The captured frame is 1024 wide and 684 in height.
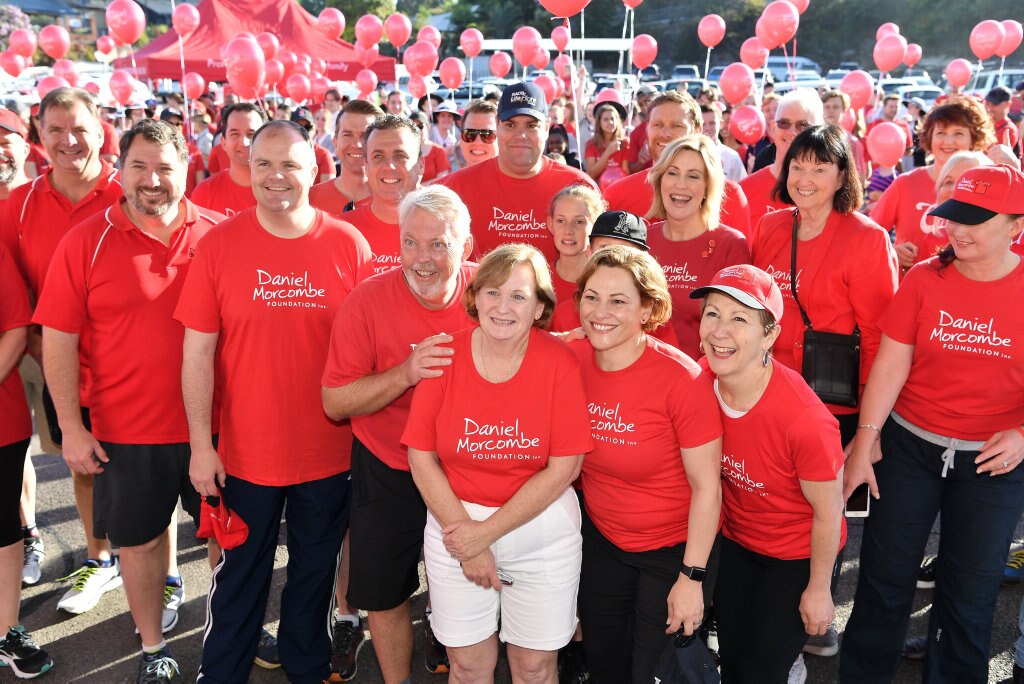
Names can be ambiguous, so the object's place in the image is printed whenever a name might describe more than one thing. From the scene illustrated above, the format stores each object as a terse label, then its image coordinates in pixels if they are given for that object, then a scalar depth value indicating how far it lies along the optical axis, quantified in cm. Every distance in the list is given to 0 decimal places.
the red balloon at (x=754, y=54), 1240
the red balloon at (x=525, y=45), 1402
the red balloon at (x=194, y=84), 1655
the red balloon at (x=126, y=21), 1180
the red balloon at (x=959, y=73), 1302
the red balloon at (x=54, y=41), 1382
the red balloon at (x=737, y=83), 1043
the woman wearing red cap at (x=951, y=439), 294
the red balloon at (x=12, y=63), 1486
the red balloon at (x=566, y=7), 594
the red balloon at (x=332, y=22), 1703
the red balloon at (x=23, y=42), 1495
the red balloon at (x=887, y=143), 696
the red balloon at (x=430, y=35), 1446
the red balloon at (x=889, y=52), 1141
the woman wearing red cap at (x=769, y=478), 268
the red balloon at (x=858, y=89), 1062
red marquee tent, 1917
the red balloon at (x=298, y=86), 1480
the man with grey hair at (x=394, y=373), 294
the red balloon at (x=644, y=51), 1266
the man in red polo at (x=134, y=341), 322
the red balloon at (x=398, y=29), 1323
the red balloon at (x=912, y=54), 1457
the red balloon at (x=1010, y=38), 1111
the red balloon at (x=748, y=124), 881
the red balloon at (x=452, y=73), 1459
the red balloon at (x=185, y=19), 1741
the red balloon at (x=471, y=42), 1508
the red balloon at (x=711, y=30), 1260
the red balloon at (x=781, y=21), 1026
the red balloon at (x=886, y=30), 1262
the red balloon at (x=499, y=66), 1767
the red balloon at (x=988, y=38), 1079
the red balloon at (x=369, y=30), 1492
